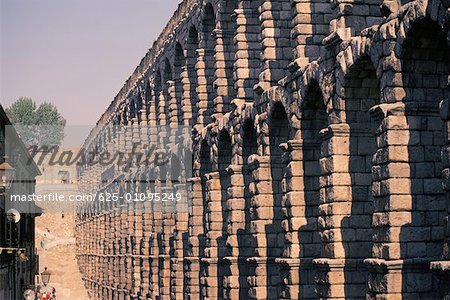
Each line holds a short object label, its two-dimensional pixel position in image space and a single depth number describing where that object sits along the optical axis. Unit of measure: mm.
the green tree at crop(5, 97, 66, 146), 123631
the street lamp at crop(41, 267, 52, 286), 46312
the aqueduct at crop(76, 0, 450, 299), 18672
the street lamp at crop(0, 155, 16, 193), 37031
